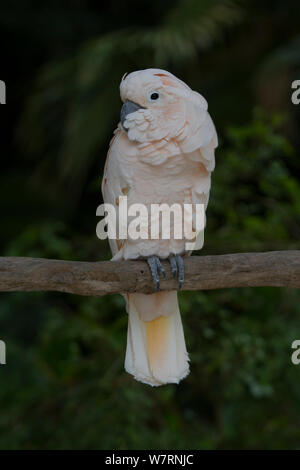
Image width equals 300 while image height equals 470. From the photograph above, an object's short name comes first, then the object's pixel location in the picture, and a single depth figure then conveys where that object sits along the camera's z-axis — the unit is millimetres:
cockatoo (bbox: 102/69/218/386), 1761
